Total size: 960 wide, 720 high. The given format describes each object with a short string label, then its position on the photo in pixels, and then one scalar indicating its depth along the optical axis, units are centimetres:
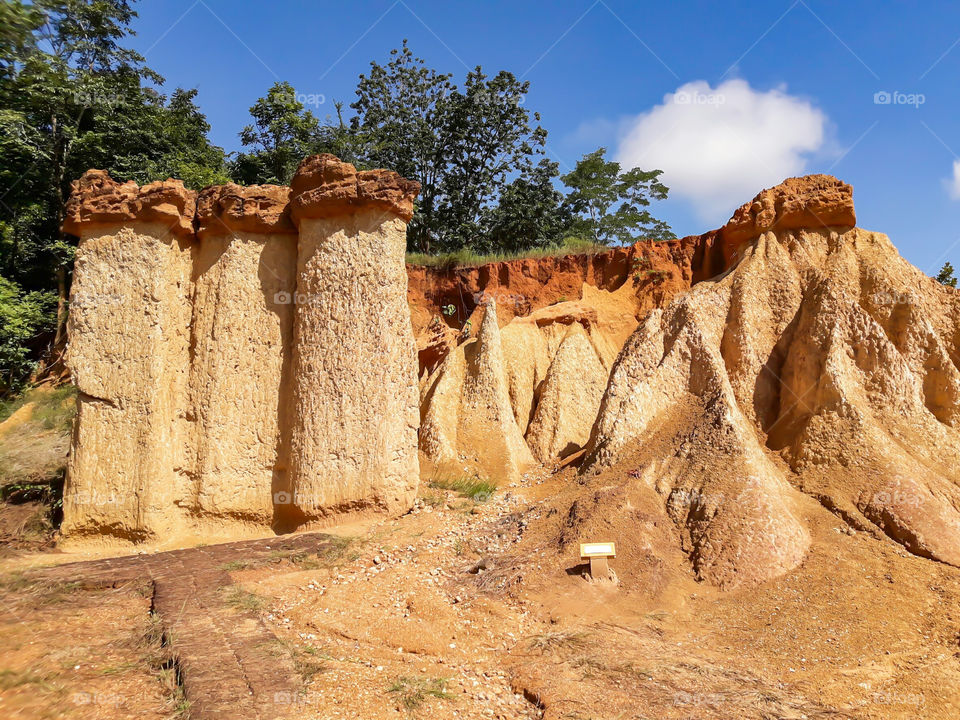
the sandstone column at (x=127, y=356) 774
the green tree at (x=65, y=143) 1788
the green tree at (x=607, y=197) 2705
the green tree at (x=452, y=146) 2712
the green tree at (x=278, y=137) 2262
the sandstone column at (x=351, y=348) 781
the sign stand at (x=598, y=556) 609
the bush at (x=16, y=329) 1561
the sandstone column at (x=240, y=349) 812
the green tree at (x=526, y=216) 2623
